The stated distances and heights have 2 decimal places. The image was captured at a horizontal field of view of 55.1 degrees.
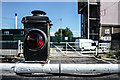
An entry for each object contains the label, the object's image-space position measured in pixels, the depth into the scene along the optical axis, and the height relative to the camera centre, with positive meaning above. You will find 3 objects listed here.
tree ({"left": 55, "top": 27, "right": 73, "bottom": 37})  64.38 +4.04
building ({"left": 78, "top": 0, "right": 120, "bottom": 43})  30.59 +6.52
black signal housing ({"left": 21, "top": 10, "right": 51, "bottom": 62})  1.50 +0.04
